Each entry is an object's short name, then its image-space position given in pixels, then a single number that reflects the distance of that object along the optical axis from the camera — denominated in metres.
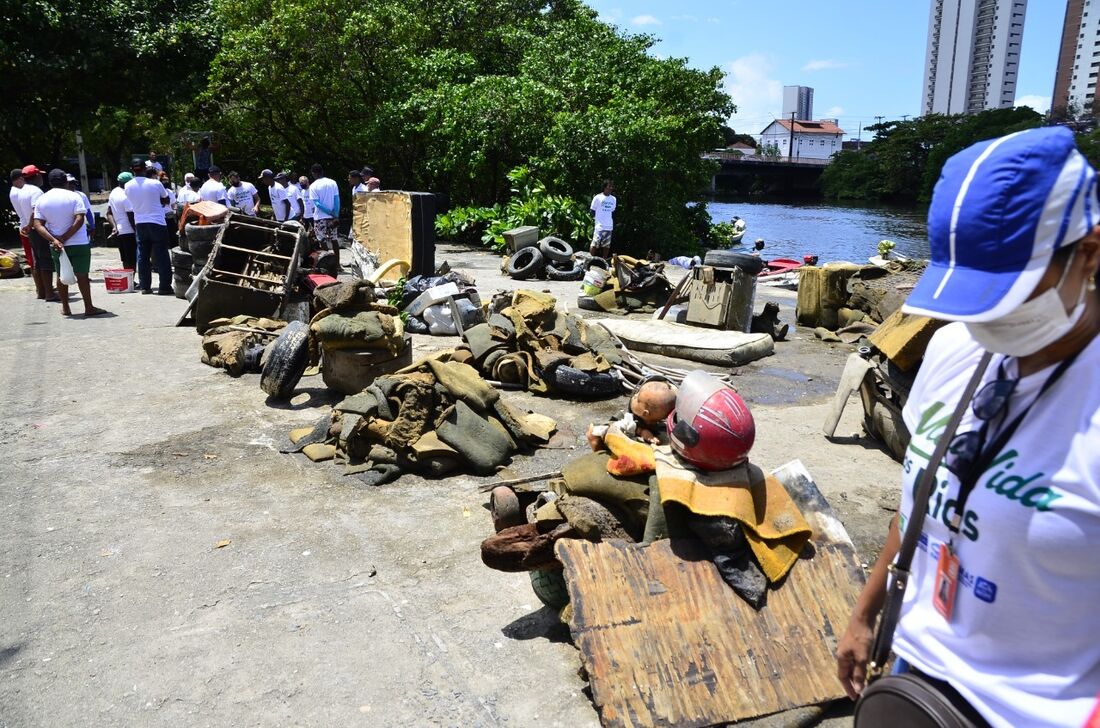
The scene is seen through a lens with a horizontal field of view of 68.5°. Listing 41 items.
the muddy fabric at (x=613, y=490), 3.71
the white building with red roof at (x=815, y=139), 128.50
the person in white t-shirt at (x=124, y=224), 12.63
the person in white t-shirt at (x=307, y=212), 14.81
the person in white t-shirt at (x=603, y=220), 15.46
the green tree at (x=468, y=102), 19.70
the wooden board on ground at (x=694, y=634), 3.04
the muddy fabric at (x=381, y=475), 5.39
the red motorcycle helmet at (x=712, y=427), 3.32
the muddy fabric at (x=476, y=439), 5.52
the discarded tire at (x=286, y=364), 6.96
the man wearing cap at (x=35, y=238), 11.02
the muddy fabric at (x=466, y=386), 5.93
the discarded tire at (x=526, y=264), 14.94
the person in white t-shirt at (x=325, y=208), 13.59
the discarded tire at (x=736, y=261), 10.33
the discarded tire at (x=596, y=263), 14.70
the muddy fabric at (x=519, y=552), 3.55
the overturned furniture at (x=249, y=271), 9.44
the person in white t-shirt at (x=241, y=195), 14.05
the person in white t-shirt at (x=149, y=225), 11.59
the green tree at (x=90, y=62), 19.22
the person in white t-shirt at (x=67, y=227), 10.02
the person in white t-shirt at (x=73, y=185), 11.53
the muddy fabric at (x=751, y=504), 3.32
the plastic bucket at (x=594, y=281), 12.70
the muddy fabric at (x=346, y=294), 7.07
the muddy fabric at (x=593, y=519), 3.64
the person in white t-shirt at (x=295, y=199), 14.84
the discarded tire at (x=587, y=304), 12.14
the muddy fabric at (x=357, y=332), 6.88
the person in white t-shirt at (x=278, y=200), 14.88
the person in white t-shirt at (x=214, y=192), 13.07
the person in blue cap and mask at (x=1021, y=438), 1.35
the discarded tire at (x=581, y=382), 7.33
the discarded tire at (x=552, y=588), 3.68
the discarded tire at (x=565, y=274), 14.91
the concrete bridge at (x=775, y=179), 79.62
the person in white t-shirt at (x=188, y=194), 14.25
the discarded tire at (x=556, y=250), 15.09
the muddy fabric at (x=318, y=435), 5.95
